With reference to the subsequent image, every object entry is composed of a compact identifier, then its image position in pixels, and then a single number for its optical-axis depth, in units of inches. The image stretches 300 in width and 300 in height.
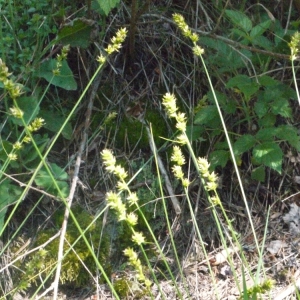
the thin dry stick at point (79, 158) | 90.2
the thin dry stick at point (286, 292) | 100.6
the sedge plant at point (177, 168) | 56.4
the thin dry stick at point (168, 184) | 108.9
